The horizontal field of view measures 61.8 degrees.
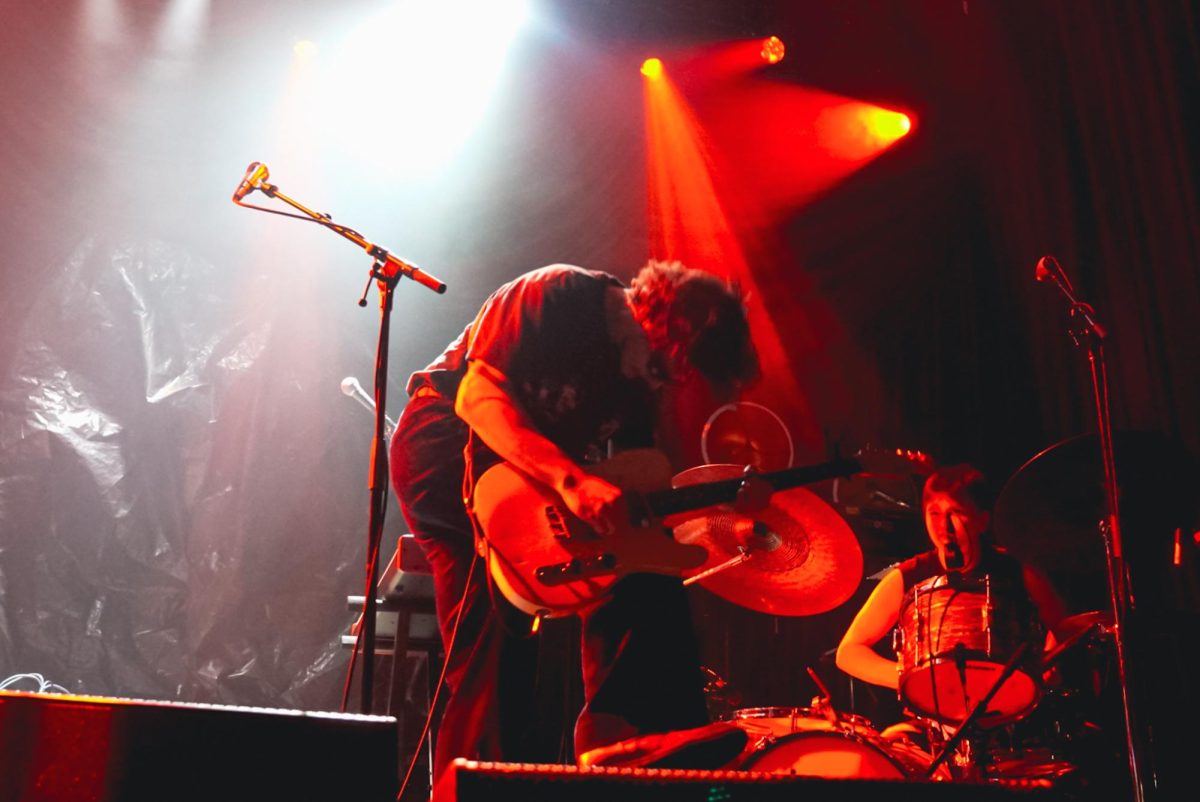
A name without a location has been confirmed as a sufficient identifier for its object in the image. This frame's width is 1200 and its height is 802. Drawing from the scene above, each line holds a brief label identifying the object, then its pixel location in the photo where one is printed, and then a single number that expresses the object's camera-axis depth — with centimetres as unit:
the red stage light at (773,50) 557
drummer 369
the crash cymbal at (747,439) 491
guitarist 279
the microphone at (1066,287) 317
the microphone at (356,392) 486
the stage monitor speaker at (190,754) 126
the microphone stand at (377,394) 262
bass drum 287
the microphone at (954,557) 374
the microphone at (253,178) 287
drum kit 292
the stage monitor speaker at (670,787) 112
